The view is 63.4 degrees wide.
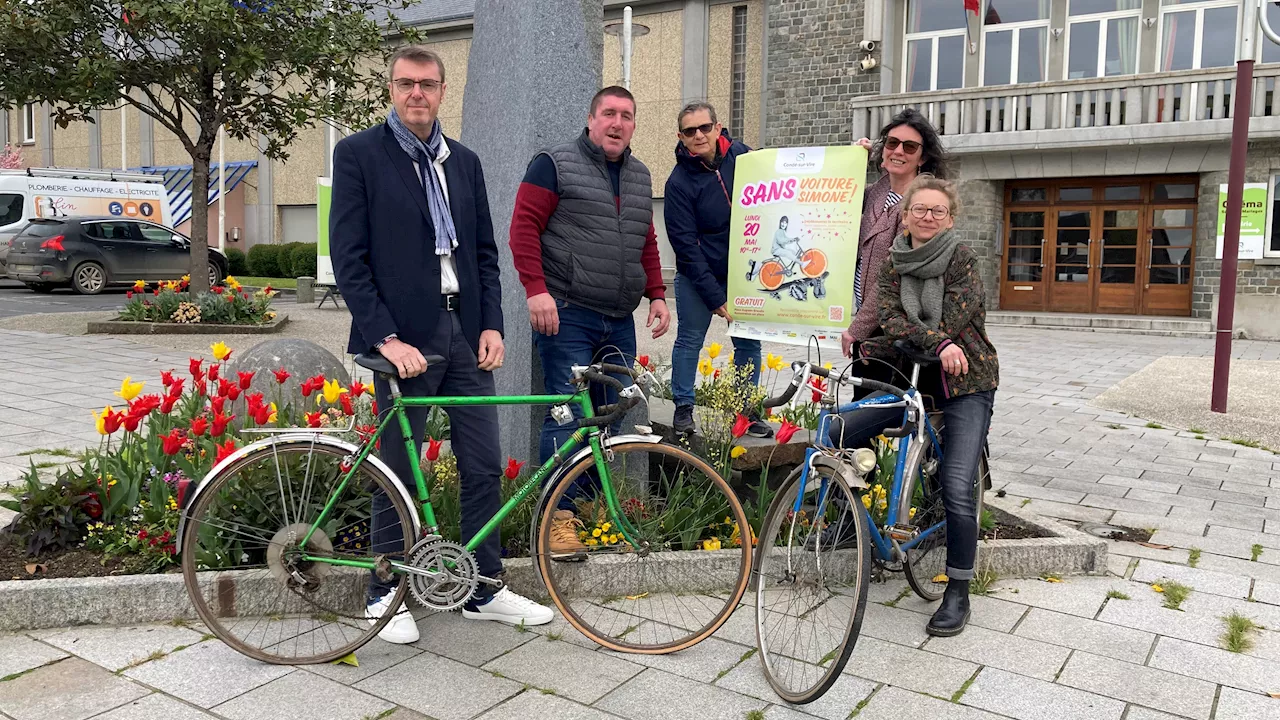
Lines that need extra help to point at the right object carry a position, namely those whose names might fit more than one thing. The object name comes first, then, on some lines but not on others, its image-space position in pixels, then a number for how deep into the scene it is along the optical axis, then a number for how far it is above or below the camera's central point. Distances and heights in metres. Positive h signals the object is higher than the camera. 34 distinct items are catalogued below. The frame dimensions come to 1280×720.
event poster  4.82 +0.12
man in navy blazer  3.41 -0.05
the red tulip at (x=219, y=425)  3.83 -0.62
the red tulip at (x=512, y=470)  3.95 -0.79
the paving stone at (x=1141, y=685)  3.15 -1.30
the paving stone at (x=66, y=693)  2.96 -1.30
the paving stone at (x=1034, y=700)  3.08 -1.30
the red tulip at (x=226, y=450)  3.79 -0.71
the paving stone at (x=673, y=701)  3.05 -1.31
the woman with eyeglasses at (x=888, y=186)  4.21 +0.36
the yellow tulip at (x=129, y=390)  4.04 -0.53
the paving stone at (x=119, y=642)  3.35 -1.29
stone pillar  4.76 +0.77
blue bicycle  3.15 -0.89
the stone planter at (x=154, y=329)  13.55 -0.95
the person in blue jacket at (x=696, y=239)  4.91 +0.13
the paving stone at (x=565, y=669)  3.21 -1.31
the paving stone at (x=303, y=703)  2.99 -1.31
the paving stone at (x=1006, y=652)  3.42 -1.30
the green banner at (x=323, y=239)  15.84 +0.34
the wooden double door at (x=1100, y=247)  19.38 +0.52
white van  23.33 +1.38
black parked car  21.25 +0.04
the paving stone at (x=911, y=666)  3.29 -1.30
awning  33.81 +2.50
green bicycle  3.37 -0.93
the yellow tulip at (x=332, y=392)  4.23 -0.54
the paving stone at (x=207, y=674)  3.11 -1.30
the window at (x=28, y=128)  38.91 +4.75
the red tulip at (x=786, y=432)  4.16 -0.66
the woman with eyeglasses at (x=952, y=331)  3.73 -0.21
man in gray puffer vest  4.23 +0.10
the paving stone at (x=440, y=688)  3.07 -1.31
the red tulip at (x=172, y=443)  3.92 -0.71
